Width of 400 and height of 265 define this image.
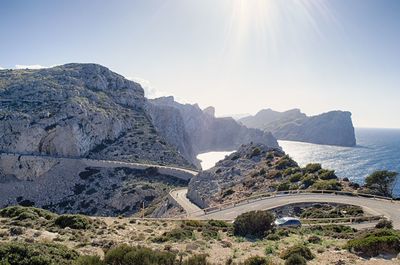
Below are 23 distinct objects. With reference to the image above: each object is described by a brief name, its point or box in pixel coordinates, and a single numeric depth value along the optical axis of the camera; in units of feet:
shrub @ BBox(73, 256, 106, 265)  38.04
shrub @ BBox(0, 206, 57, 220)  77.97
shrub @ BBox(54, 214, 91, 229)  71.46
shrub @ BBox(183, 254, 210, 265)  40.50
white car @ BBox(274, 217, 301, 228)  81.74
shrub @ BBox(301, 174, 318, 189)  147.74
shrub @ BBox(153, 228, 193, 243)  63.52
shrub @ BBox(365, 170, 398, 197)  148.66
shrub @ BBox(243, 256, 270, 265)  44.20
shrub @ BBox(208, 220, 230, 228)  81.59
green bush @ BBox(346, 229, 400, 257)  48.83
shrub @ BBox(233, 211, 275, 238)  70.08
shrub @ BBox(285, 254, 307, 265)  45.00
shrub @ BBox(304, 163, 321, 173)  167.43
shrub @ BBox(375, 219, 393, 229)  71.20
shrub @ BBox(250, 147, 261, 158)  205.98
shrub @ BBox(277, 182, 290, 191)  146.92
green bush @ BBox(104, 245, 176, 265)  39.50
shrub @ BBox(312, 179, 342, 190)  135.74
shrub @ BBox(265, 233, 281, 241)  64.44
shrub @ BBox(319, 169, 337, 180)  154.56
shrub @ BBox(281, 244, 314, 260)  49.02
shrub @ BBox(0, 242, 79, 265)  38.63
